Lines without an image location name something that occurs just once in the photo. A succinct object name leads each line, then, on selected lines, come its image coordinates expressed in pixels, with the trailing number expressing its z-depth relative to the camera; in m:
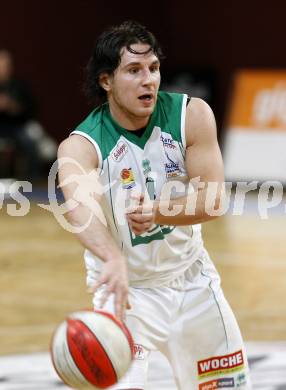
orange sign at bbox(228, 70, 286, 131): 33.03
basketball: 8.24
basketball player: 9.45
